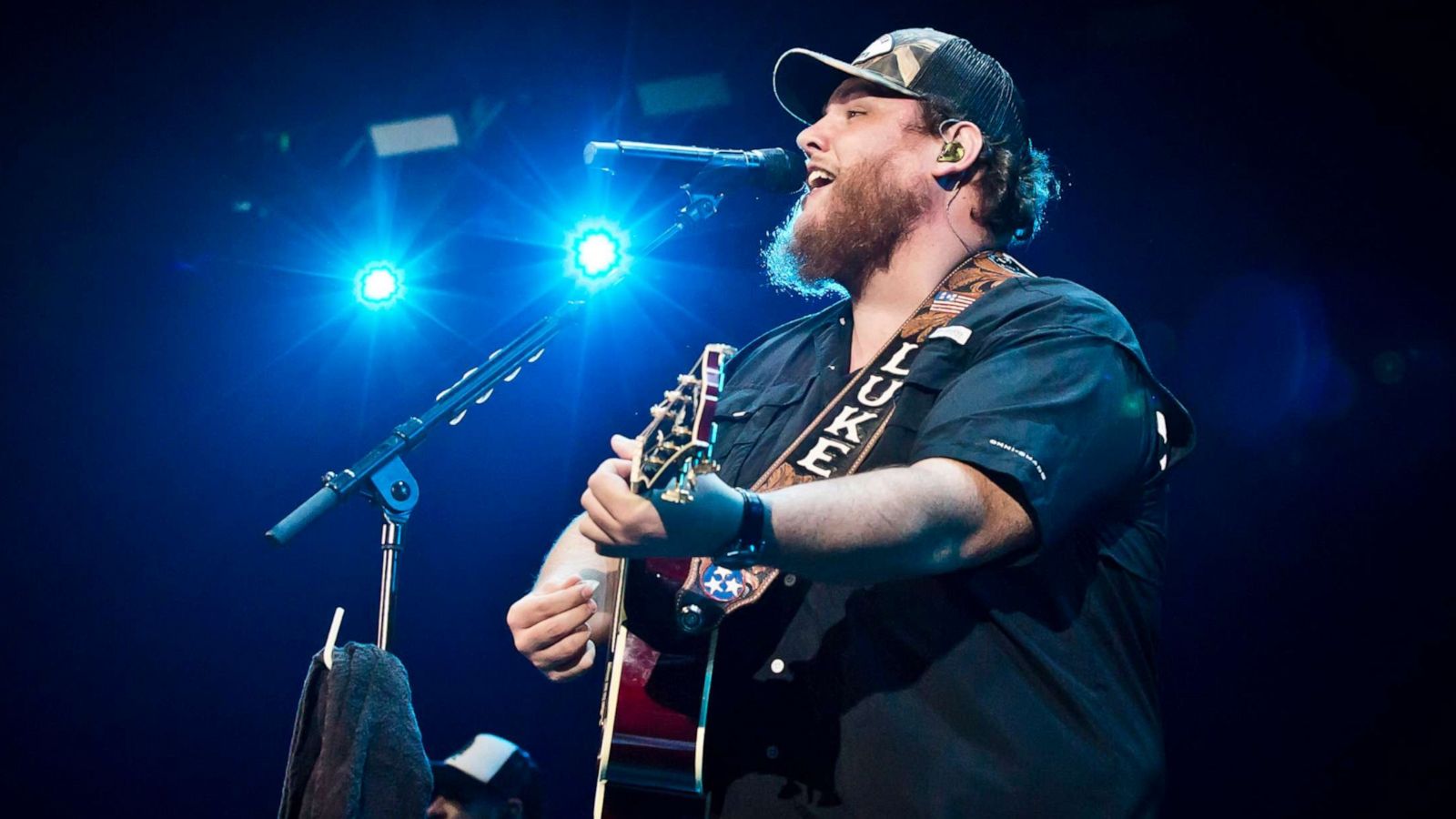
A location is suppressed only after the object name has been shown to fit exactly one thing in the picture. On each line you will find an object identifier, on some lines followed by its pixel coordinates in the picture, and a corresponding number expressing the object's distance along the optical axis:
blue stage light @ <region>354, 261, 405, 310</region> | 5.01
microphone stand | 3.01
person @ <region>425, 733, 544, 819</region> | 4.31
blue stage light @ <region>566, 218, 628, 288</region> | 3.96
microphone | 2.96
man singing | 1.53
